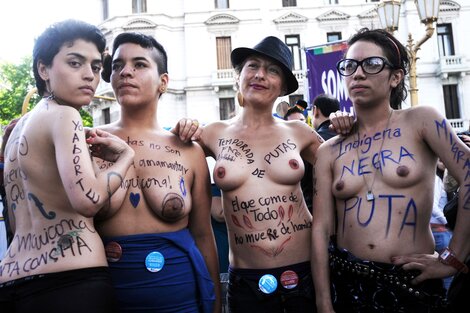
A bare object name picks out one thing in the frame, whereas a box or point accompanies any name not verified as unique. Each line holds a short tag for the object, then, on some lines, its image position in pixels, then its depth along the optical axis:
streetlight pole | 8.54
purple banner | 8.42
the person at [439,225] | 5.21
